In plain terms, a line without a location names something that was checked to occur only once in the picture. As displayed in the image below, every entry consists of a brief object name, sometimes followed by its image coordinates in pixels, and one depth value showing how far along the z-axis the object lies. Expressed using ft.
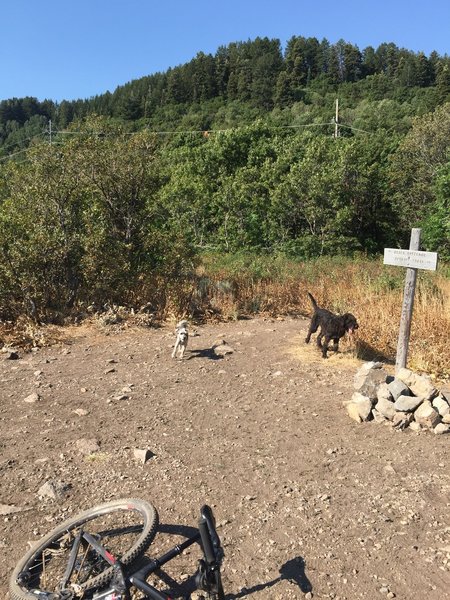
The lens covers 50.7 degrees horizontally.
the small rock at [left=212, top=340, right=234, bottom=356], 22.97
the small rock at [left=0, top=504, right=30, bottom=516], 10.56
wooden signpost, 17.75
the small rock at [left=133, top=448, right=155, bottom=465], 12.79
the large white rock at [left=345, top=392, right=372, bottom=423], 15.21
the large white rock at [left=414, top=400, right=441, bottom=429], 14.33
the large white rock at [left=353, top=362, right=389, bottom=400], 15.67
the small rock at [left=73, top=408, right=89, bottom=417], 15.80
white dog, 21.39
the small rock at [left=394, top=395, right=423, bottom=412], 14.75
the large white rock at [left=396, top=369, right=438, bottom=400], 14.84
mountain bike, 7.22
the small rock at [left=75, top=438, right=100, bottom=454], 13.32
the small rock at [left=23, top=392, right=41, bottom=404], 16.90
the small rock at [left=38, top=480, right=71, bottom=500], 11.16
